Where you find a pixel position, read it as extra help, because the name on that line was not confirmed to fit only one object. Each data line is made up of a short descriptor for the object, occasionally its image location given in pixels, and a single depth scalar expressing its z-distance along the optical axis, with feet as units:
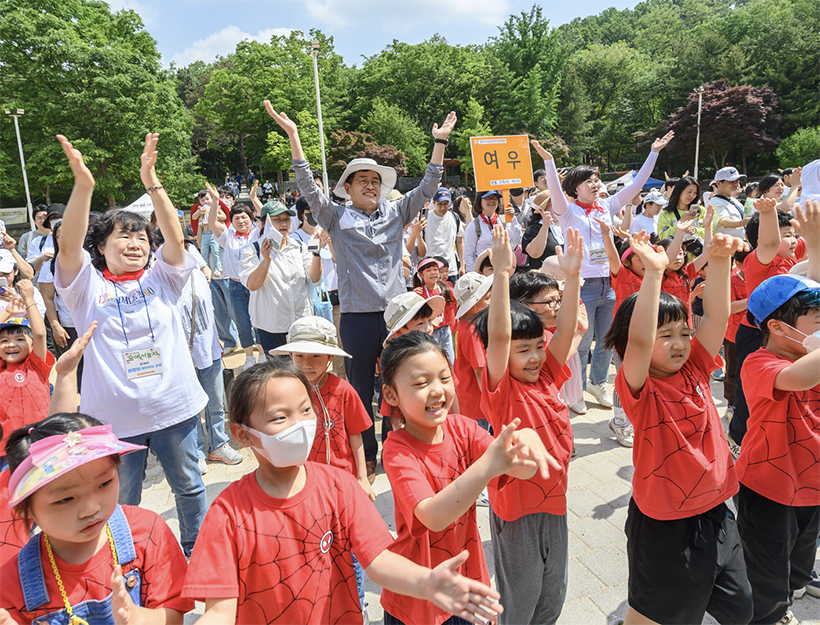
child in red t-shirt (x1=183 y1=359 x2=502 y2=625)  4.67
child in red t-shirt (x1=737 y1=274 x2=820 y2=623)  6.84
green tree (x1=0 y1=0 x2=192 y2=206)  70.38
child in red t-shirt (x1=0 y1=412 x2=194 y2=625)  4.56
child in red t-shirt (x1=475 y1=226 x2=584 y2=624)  6.61
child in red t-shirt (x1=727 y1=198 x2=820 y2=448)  8.79
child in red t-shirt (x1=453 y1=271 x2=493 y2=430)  9.65
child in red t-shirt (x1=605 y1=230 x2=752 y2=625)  6.31
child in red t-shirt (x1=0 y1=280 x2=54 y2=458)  9.52
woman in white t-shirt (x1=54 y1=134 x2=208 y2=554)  7.93
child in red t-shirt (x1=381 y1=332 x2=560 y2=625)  5.44
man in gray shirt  11.87
